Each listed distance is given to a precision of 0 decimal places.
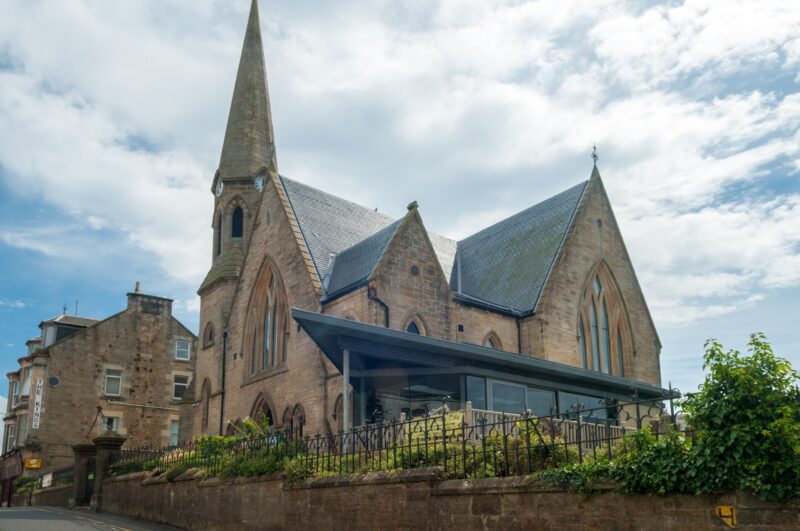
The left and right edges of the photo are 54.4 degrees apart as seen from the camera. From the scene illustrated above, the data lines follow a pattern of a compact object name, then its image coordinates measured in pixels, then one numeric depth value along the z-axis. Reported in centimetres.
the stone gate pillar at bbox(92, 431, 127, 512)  2445
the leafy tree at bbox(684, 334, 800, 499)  782
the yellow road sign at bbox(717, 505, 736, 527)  801
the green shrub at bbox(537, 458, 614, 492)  924
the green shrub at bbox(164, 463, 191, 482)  1873
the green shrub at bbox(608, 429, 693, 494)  854
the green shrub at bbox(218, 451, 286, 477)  1509
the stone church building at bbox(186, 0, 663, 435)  1888
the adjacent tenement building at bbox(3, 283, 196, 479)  4141
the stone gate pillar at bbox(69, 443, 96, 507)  2498
